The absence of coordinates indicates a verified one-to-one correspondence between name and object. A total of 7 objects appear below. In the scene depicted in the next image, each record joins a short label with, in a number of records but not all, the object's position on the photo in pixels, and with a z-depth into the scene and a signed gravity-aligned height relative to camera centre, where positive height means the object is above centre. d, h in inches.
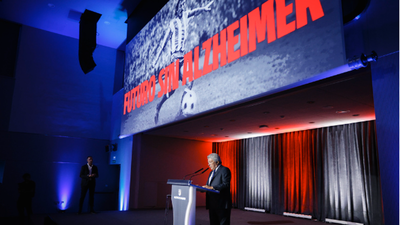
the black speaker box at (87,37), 345.0 +150.8
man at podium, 149.9 -16.9
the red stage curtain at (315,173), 248.1 -6.9
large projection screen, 145.9 +74.2
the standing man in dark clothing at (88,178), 286.2 -15.3
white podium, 142.6 -18.8
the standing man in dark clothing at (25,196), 278.4 -33.1
